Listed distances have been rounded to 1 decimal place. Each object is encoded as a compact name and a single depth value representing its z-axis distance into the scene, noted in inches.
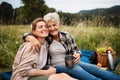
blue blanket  48.2
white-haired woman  43.5
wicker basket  55.2
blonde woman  37.9
